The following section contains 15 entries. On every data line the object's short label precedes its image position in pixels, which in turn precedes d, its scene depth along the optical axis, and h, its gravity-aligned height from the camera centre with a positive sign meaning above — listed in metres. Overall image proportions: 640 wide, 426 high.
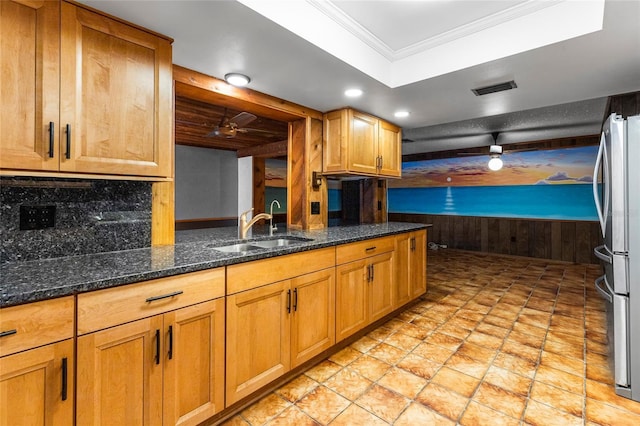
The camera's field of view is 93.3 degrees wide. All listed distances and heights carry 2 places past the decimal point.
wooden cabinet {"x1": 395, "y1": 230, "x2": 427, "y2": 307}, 3.03 -0.56
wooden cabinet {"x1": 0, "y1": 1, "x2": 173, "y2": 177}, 1.26 +0.57
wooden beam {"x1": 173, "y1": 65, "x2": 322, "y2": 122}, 2.15 +0.96
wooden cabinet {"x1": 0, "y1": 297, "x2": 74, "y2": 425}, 0.98 -0.51
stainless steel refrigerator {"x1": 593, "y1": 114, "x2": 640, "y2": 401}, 1.79 -0.21
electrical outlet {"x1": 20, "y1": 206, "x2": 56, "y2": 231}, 1.48 -0.01
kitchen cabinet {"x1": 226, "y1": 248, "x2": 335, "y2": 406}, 1.64 -0.63
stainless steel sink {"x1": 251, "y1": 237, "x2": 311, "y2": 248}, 2.46 -0.23
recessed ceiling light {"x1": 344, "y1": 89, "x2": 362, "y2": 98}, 2.54 +1.04
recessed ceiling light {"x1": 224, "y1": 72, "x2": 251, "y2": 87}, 2.20 +1.01
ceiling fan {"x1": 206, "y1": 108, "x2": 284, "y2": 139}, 2.69 +0.91
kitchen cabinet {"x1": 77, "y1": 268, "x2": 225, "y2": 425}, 1.16 -0.60
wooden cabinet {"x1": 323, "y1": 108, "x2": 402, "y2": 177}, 3.01 +0.74
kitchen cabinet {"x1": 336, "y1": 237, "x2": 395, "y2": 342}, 2.34 -0.59
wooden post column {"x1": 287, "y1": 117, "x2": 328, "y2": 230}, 3.08 +0.41
